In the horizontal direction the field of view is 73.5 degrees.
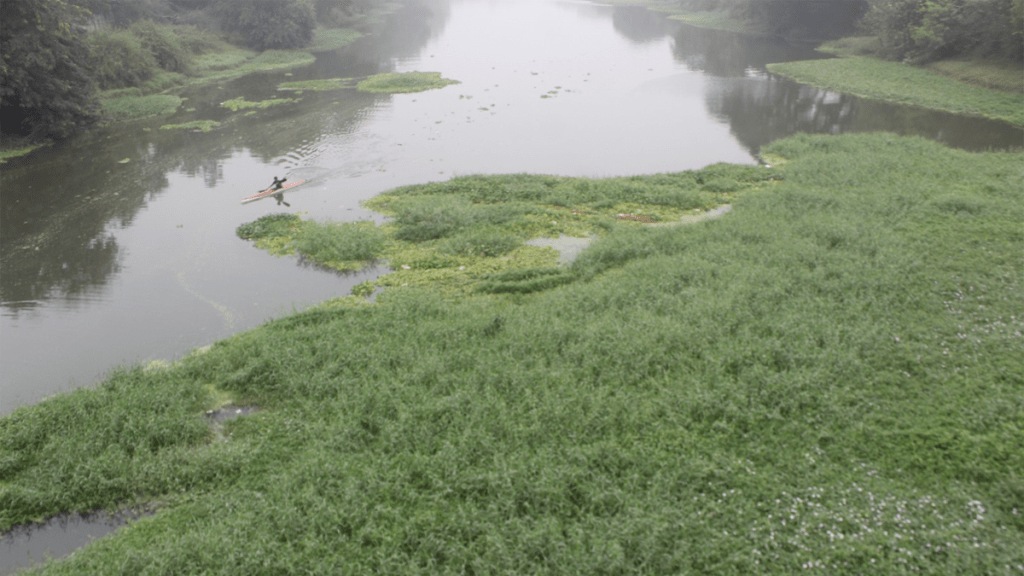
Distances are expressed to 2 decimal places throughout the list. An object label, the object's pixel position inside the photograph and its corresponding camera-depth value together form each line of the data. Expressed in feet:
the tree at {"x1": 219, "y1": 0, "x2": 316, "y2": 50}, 167.94
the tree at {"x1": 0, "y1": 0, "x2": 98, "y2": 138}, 80.64
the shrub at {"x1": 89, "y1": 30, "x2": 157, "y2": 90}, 111.45
